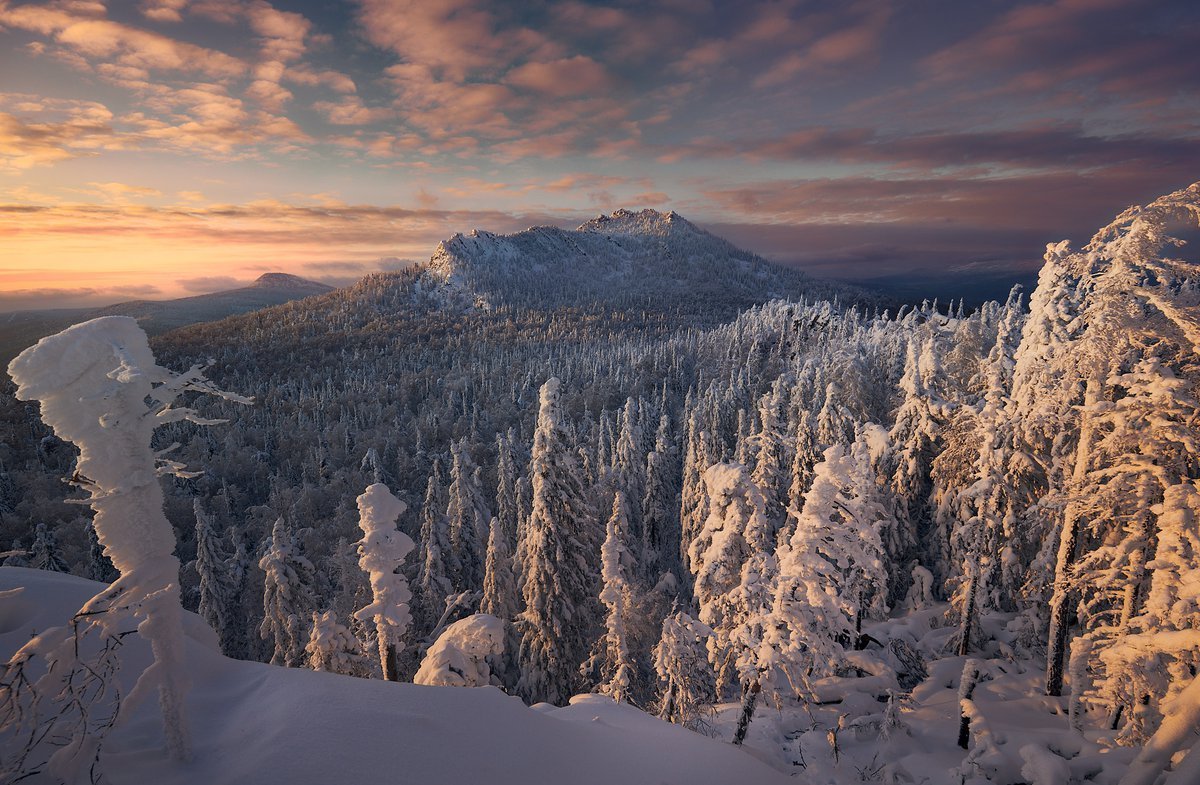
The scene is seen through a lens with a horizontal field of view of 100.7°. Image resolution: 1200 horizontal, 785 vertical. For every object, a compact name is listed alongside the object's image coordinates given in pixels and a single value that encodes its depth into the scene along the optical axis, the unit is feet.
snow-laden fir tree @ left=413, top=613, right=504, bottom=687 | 44.72
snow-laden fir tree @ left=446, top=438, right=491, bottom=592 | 104.83
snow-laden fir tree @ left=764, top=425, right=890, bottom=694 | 35.37
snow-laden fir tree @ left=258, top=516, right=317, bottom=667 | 80.38
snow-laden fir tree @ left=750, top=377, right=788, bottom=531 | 64.59
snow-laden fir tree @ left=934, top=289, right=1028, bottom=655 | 50.49
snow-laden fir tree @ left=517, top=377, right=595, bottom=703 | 68.95
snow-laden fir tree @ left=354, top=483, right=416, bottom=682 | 45.16
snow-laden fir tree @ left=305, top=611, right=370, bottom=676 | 53.78
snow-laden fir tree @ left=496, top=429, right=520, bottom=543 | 130.72
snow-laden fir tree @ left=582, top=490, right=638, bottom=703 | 57.72
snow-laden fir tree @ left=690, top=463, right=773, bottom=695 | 47.57
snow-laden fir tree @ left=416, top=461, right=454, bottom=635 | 93.97
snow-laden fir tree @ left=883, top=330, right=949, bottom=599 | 75.77
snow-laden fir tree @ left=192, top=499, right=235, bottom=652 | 113.09
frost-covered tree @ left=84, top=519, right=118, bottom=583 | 140.43
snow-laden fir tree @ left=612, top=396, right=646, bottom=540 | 139.54
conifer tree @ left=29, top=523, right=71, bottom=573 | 107.34
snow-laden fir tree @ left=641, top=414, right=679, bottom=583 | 131.45
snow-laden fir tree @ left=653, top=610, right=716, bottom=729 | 50.14
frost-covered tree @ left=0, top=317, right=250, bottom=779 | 16.16
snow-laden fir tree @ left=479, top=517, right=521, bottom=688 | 86.28
